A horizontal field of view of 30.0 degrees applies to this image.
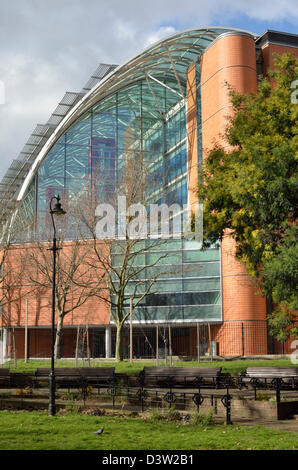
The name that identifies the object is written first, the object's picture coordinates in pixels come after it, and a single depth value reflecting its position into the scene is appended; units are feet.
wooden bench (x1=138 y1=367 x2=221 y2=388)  62.95
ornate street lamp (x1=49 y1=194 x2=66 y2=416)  43.97
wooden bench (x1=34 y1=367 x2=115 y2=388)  65.31
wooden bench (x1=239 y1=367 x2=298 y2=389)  59.85
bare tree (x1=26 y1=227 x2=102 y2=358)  112.57
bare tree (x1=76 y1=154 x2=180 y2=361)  93.56
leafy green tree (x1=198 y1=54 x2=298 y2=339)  51.21
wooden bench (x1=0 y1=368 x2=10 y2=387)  68.59
